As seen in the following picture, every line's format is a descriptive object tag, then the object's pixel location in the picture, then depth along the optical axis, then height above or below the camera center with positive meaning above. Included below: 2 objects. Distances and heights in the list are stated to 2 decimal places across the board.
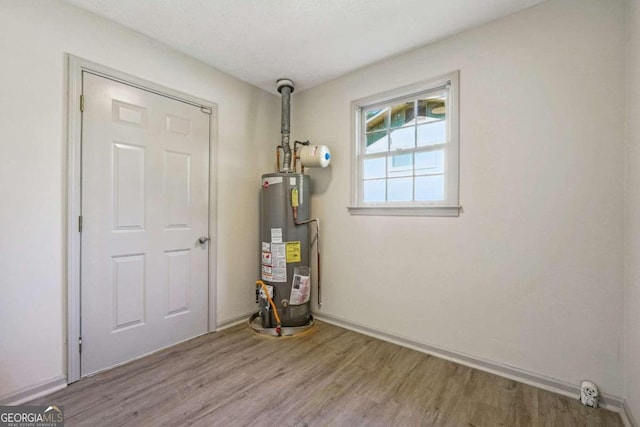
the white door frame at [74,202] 1.85 +0.05
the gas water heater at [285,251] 2.70 -0.40
